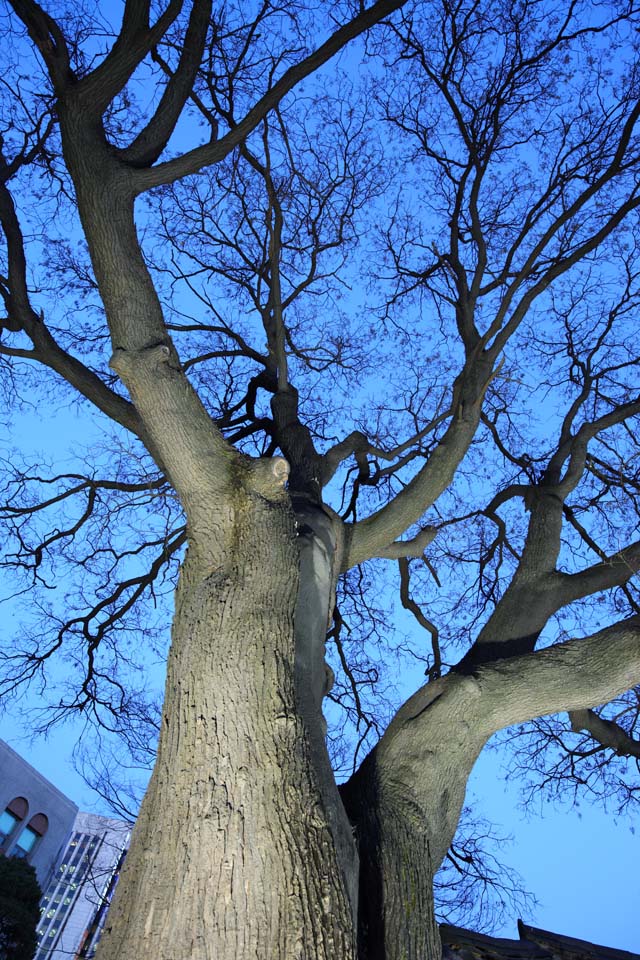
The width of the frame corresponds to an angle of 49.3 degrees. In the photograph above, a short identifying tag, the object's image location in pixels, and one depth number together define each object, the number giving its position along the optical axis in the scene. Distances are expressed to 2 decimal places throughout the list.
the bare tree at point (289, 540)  2.32
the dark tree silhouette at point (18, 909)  9.15
